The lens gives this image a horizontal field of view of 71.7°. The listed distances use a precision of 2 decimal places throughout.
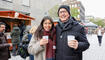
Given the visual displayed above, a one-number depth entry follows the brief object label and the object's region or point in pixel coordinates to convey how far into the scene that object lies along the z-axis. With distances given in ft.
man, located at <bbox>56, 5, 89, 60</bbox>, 3.71
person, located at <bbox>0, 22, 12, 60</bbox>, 6.27
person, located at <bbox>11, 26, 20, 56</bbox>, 13.42
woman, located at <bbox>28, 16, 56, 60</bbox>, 4.07
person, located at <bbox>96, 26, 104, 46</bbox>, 20.92
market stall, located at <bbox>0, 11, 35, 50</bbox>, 15.53
